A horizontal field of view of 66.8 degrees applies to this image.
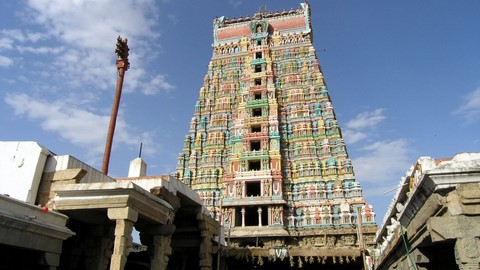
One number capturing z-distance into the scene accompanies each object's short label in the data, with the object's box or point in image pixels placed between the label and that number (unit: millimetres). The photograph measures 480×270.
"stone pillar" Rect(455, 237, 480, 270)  7234
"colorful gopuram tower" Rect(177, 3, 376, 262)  30531
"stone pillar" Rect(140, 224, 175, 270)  12008
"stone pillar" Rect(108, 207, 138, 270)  9438
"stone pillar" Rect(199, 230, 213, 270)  15719
